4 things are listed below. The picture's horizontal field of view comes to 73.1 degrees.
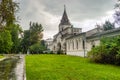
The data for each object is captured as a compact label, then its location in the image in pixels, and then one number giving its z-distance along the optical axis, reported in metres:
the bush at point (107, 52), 8.64
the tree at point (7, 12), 7.72
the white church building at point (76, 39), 15.22
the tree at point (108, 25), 28.96
